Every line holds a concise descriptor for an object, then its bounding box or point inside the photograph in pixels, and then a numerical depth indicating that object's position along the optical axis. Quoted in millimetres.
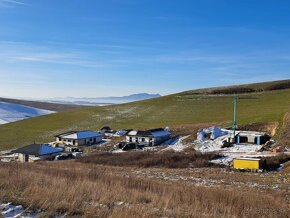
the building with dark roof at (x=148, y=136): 64500
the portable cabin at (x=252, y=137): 50781
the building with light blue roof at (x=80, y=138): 69875
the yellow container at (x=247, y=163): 30516
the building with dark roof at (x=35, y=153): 55219
